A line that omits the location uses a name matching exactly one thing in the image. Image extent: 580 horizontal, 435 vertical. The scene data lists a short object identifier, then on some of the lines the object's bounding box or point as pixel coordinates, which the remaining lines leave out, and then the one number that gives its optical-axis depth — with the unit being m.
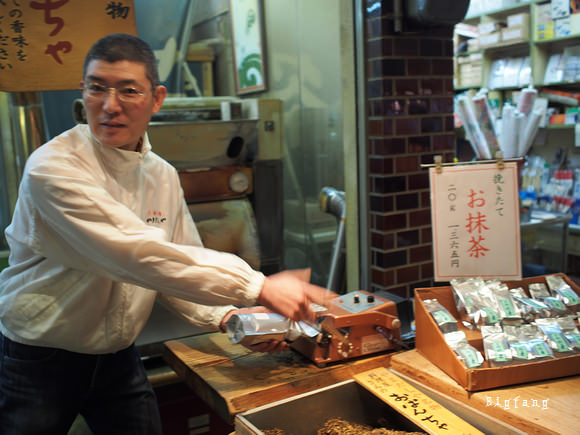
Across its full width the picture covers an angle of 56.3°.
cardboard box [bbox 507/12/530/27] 5.07
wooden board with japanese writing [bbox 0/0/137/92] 2.23
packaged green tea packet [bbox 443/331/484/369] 1.44
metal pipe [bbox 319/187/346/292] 2.85
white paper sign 1.81
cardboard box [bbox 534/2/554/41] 4.93
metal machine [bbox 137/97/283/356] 2.50
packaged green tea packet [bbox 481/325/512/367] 1.44
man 1.23
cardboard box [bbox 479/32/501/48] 5.36
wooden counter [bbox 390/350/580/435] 1.26
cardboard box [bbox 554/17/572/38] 4.75
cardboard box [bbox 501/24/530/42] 5.11
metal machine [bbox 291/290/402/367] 1.63
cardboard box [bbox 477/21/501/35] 5.47
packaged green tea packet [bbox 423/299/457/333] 1.58
